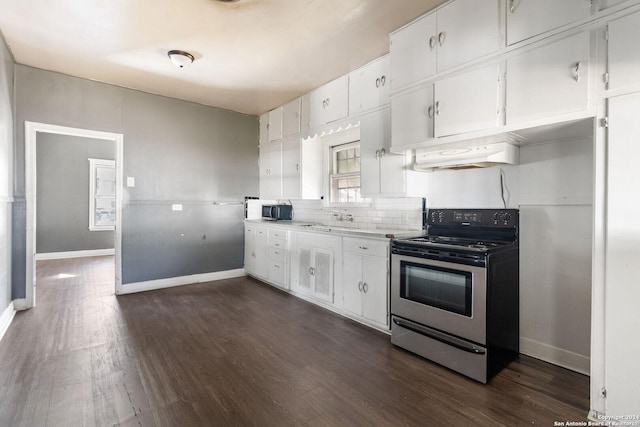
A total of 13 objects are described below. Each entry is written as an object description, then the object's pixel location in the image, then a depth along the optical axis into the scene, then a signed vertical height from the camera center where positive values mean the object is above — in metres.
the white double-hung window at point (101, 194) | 7.35 +0.37
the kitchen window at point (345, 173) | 4.14 +0.51
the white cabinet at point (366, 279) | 2.89 -0.67
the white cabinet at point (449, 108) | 2.20 +0.81
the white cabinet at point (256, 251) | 4.77 -0.65
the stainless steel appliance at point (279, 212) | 4.93 -0.02
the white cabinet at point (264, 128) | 5.24 +1.40
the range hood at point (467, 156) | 2.40 +0.46
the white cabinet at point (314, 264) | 3.54 -0.65
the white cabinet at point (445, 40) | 2.20 +1.33
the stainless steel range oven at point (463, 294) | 2.17 -0.62
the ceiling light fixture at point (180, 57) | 3.20 +1.57
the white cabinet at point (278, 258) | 4.29 -0.67
